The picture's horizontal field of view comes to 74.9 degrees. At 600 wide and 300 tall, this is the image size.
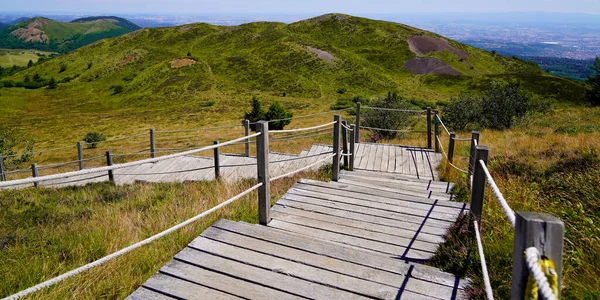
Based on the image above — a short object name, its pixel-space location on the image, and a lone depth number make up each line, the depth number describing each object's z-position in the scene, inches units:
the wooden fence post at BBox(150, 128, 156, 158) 557.7
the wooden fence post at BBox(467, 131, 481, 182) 238.4
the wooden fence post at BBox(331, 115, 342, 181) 267.3
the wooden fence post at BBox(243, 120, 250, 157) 473.9
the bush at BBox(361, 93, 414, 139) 996.6
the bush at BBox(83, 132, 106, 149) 1364.4
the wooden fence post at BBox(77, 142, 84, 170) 562.7
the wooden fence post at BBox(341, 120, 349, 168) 338.0
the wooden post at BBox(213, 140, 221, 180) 422.2
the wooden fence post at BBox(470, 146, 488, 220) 151.1
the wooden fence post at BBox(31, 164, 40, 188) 506.0
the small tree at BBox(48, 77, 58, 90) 2992.6
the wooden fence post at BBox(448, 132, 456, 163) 360.7
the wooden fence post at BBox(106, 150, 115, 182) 452.8
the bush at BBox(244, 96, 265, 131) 1586.9
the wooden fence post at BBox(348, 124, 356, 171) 346.8
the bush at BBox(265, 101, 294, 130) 1504.7
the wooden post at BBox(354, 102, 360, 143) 512.9
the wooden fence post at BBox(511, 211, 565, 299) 60.1
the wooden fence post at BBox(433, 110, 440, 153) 453.7
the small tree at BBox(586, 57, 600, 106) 1745.8
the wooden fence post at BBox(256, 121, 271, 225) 170.1
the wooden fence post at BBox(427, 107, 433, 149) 483.9
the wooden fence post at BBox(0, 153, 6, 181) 559.5
